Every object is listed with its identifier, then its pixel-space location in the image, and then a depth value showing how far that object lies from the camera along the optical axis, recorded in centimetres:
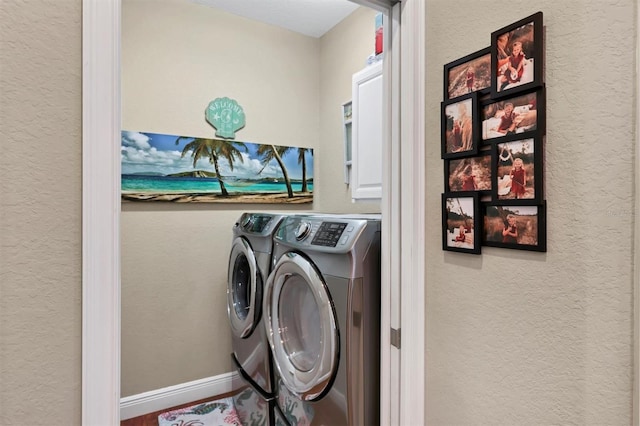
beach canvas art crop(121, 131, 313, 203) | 234
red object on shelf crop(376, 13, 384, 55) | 196
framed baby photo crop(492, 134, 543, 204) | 85
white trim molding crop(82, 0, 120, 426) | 71
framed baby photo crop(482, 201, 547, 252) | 84
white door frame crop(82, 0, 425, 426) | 72
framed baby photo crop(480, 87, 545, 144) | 84
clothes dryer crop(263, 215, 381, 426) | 130
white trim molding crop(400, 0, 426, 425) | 113
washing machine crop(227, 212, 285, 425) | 190
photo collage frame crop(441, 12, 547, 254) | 85
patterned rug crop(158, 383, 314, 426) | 181
